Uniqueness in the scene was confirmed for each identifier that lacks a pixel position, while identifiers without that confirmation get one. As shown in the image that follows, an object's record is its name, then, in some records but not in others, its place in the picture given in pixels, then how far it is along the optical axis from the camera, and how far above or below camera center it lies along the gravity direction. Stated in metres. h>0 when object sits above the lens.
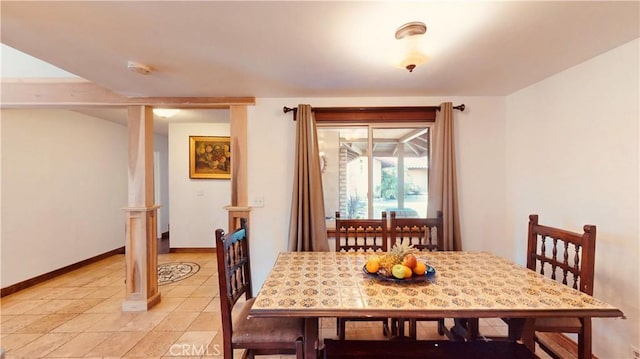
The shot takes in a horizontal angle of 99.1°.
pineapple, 1.51 -0.45
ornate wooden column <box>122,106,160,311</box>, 2.68 -0.38
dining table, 1.17 -0.56
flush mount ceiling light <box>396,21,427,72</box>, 1.43 +0.78
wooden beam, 2.59 +0.79
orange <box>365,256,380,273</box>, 1.54 -0.49
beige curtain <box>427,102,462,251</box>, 2.59 -0.01
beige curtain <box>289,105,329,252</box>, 2.61 -0.18
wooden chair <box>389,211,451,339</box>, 2.18 -0.42
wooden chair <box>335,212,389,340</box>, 2.21 -0.43
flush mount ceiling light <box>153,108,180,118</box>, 3.55 +0.88
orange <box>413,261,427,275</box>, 1.48 -0.49
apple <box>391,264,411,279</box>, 1.43 -0.49
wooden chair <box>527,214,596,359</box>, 1.48 -0.55
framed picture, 4.70 +0.38
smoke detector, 1.92 +0.80
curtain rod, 2.67 +0.70
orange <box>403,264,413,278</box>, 1.44 -0.50
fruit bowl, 1.45 -0.53
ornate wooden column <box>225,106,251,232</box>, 2.73 +0.18
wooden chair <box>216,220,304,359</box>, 1.43 -0.81
